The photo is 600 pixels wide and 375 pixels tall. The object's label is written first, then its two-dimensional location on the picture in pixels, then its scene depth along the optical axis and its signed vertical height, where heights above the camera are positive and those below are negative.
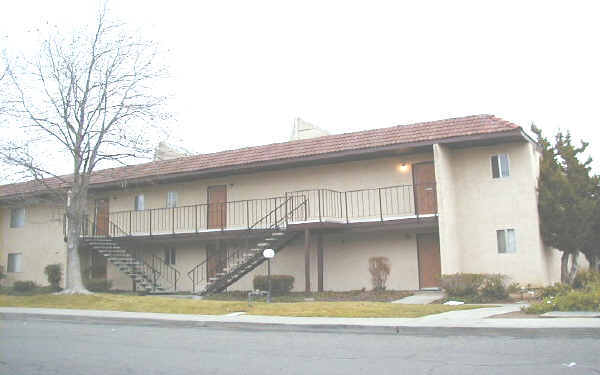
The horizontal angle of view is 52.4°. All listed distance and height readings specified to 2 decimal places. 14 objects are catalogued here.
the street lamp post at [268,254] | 18.19 +0.66
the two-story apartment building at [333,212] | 19.59 +2.32
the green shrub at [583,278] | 18.23 -0.29
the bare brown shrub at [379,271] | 20.61 +0.08
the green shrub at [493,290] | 17.28 -0.55
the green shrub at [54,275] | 27.17 +0.28
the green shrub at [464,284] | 17.41 -0.37
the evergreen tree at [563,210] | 19.31 +1.87
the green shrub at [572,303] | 12.51 -0.71
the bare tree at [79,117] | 20.95 +5.60
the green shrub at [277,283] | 20.77 -0.26
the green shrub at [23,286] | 27.37 -0.18
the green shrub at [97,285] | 25.05 -0.19
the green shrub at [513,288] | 18.03 -0.53
